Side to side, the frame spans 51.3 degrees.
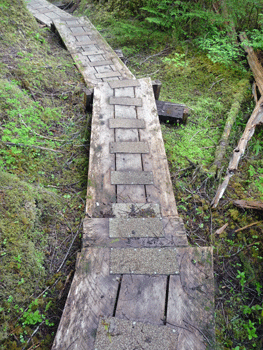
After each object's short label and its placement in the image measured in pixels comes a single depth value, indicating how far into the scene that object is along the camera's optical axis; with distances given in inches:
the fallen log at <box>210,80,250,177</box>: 182.3
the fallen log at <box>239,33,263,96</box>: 253.8
